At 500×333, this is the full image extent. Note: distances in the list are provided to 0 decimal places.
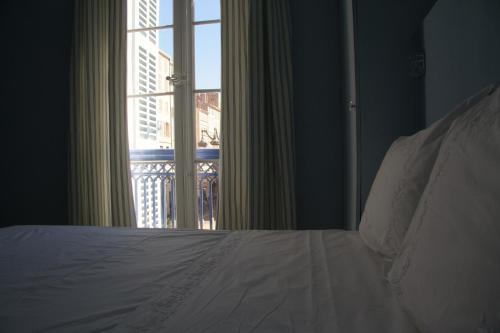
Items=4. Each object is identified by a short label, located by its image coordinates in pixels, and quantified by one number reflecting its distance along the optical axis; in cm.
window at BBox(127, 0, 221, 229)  245
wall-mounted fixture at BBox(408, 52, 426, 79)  134
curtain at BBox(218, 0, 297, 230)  218
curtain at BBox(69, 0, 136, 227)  244
